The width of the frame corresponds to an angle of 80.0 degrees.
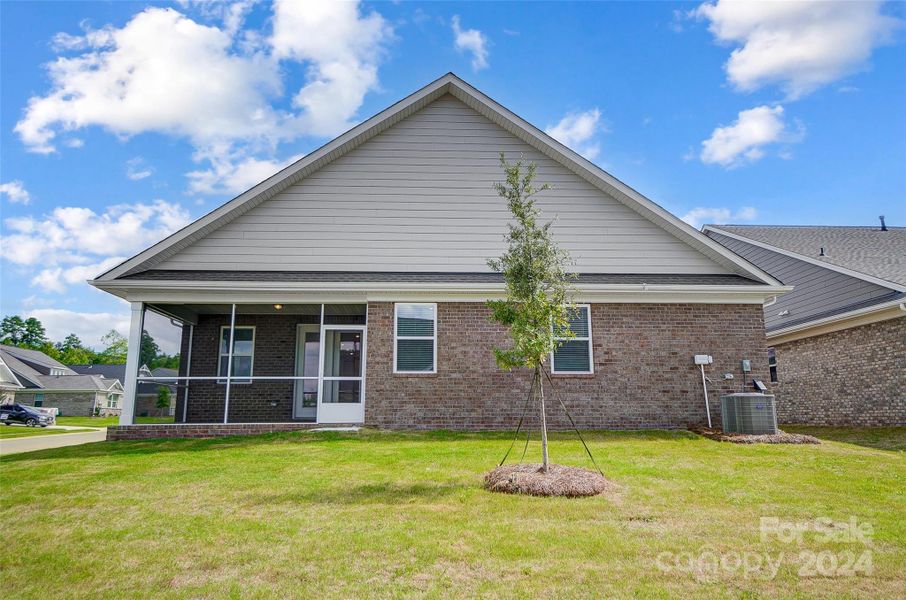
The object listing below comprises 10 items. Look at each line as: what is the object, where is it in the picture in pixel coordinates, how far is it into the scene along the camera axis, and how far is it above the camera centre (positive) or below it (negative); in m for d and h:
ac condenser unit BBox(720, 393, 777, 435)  10.29 -0.62
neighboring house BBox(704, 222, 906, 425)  12.90 +1.51
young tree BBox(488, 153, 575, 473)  6.71 +1.12
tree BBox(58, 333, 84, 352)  92.45 +6.40
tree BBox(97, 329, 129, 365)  78.88 +4.47
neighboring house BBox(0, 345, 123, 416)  44.19 -0.70
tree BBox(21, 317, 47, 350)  84.81 +7.05
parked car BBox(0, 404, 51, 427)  30.88 -2.12
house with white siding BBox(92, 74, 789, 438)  11.71 +1.97
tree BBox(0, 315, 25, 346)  83.75 +7.69
